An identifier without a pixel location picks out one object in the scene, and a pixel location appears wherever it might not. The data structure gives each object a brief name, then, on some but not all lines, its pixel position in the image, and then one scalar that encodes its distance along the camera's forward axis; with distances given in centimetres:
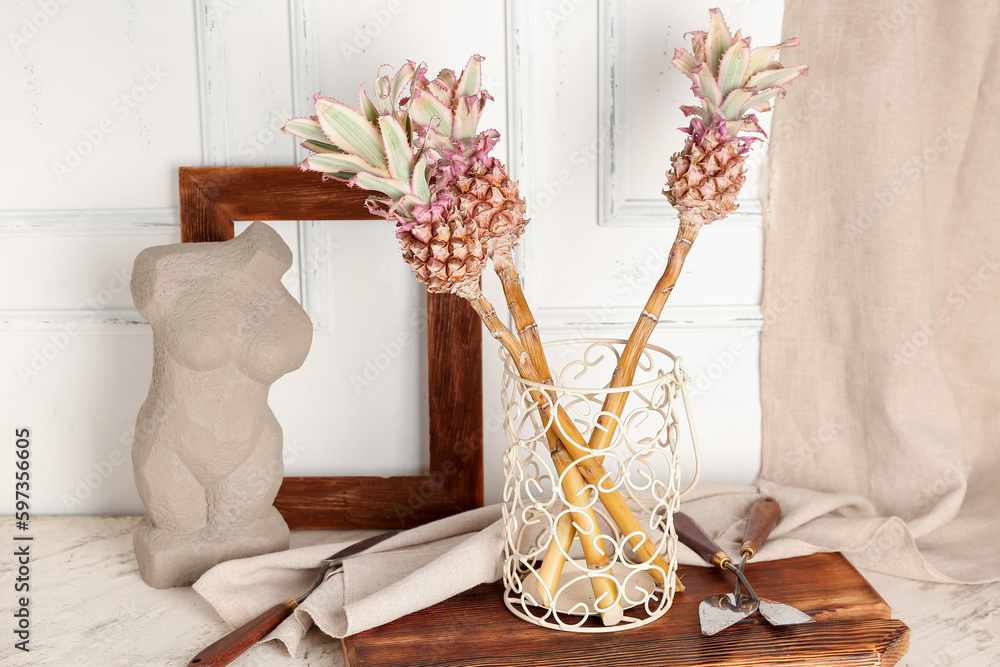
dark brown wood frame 102
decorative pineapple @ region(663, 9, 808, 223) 75
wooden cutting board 74
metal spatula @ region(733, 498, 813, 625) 78
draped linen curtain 100
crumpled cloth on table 80
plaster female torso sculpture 87
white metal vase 77
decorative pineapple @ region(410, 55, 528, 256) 69
